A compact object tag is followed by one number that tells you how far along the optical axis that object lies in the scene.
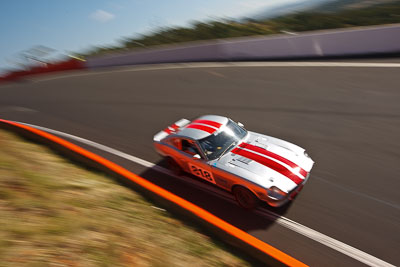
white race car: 5.00
